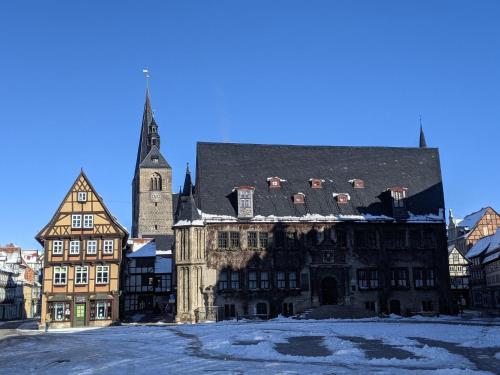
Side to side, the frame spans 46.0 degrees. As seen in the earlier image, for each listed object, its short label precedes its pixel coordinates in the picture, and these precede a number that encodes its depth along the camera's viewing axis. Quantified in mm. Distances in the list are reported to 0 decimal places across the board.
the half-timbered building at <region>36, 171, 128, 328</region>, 50344
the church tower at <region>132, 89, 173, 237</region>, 106000
